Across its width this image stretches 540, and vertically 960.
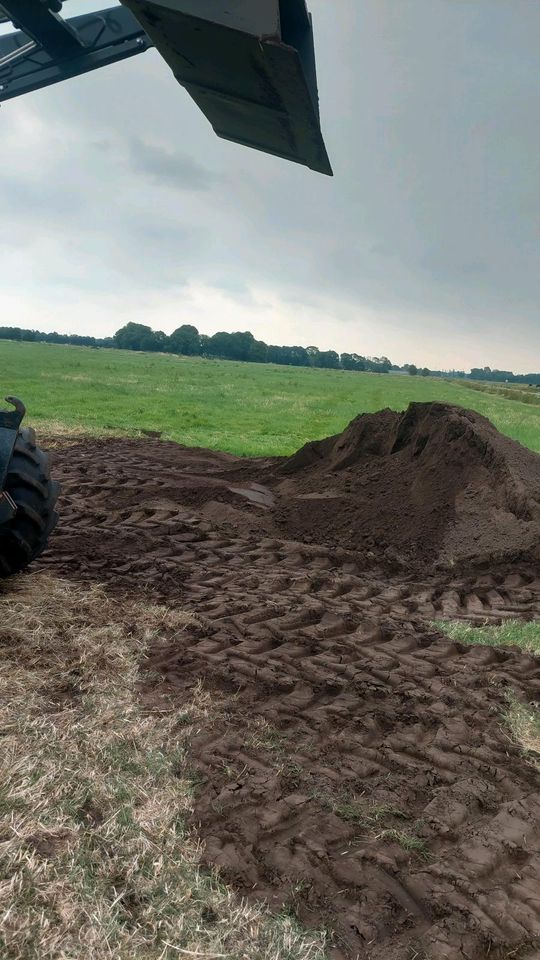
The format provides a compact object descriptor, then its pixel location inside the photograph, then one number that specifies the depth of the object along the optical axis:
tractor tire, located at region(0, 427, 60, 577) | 5.08
